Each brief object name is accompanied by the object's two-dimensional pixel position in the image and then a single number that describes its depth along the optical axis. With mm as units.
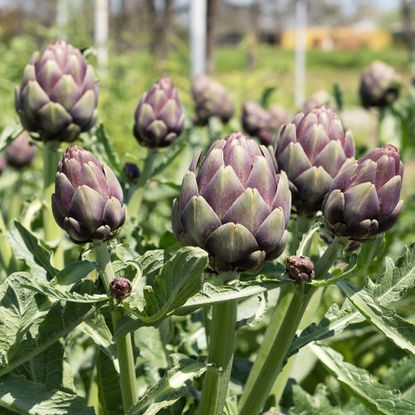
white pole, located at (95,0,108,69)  6880
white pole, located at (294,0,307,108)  10586
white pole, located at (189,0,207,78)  3918
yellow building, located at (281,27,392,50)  25917
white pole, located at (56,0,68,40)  4350
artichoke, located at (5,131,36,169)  1859
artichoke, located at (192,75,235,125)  2026
